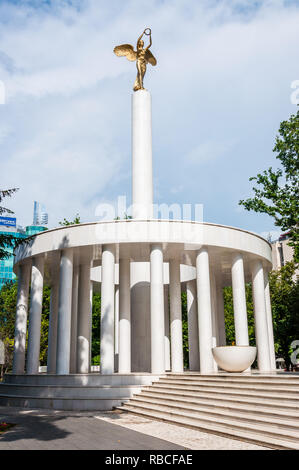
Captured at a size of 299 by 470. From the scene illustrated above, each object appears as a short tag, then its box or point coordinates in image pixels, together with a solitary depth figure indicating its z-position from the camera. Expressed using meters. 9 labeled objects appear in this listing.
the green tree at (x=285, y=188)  30.09
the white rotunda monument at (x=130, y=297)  20.09
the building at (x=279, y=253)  94.12
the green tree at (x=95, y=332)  49.41
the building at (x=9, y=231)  147.19
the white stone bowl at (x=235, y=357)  18.14
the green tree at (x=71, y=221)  50.64
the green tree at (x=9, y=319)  48.09
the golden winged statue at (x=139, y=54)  30.92
